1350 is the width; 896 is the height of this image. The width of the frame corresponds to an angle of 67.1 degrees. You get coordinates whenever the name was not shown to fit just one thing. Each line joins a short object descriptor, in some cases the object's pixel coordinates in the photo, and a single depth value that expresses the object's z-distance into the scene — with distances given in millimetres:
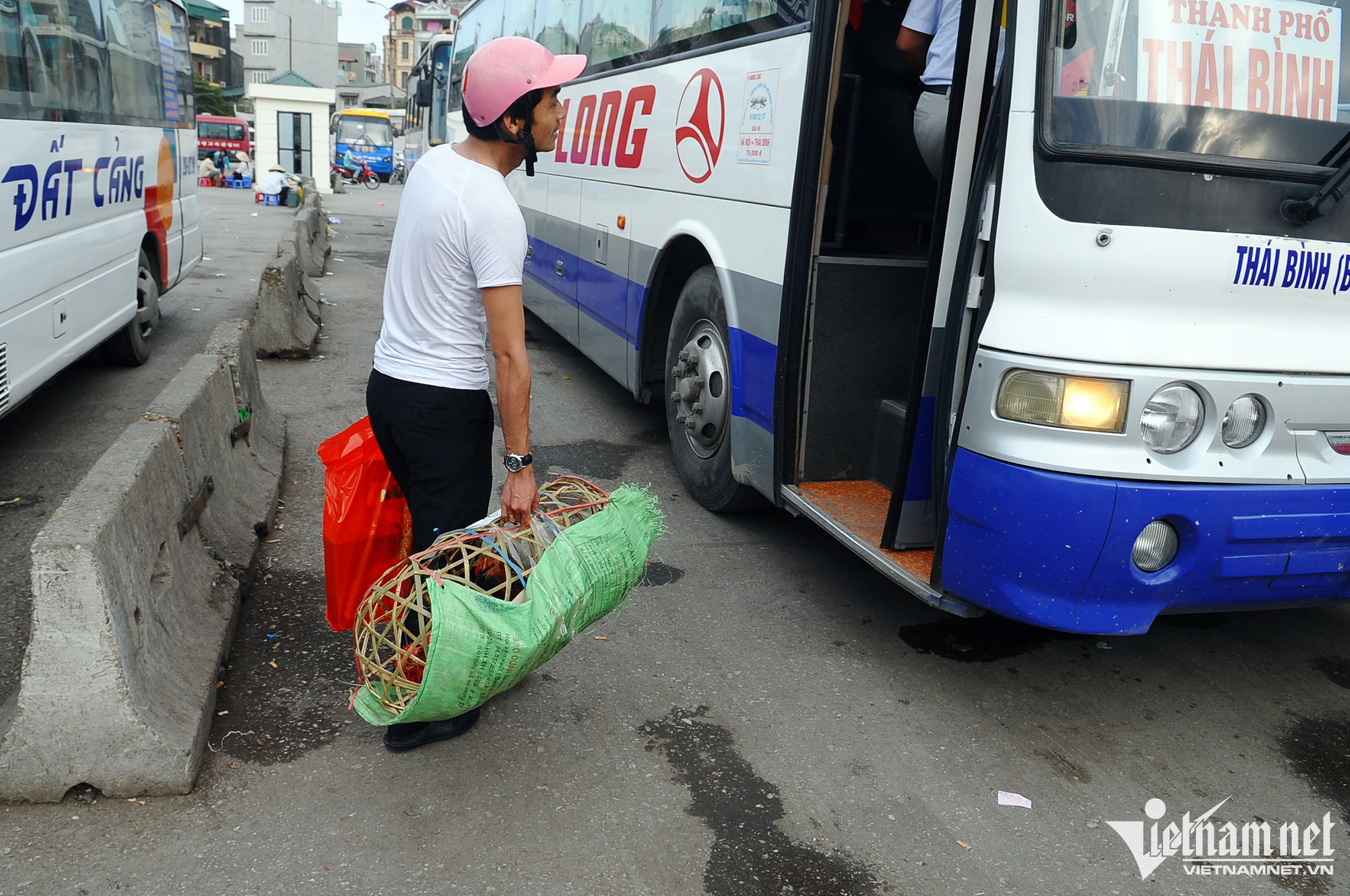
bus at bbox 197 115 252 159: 46688
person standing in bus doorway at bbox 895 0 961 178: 3725
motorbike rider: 43969
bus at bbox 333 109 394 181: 44781
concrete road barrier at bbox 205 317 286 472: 4902
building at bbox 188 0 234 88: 79000
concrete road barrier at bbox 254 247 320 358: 7809
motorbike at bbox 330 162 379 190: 42750
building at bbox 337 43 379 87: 115938
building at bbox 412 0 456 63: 100250
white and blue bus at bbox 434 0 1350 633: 2861
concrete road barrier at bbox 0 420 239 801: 2594
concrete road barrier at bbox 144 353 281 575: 3830
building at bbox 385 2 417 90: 118562
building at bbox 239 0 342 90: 73125
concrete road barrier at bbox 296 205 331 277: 11930
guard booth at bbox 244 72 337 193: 30859
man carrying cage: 2693
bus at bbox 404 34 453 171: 14406
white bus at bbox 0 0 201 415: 5035
